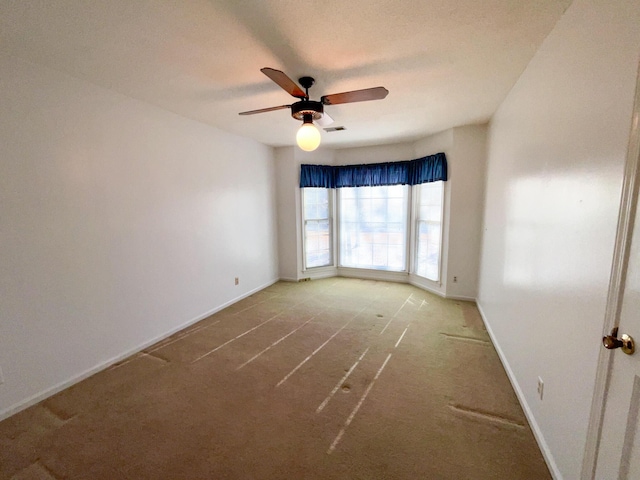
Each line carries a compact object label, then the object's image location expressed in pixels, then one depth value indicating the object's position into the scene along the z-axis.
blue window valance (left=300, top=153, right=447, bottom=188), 4.18
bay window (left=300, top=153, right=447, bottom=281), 4.31
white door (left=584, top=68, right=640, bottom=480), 0.89
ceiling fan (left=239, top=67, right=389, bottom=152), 1.86
